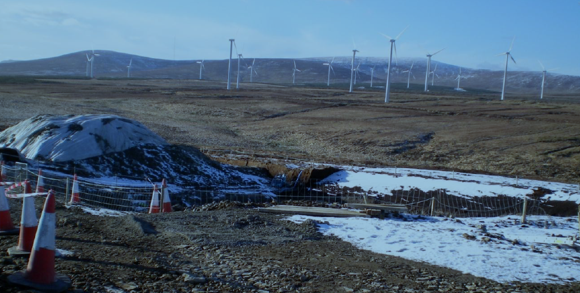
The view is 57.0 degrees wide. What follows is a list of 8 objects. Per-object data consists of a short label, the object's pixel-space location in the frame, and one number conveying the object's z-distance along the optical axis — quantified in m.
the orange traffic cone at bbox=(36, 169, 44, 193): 12.03
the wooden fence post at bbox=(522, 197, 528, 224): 11.76
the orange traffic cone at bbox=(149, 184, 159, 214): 11.93
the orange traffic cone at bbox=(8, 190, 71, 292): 5.35
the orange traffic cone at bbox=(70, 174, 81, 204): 12.38
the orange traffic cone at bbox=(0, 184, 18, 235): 7.36
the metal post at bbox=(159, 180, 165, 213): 12.02
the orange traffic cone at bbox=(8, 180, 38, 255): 6.38
